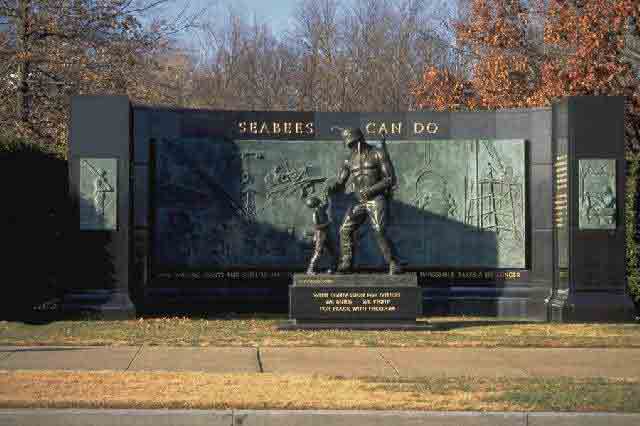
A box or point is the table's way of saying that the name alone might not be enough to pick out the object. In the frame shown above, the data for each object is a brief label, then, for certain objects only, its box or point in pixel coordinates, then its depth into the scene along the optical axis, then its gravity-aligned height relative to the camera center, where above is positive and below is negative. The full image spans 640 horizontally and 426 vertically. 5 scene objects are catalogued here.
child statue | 18.58 -0.12
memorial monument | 21.45 +0.38
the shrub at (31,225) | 19.69 -0.03
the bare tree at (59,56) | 27.91 +4.32
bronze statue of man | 18.30 +0.58
